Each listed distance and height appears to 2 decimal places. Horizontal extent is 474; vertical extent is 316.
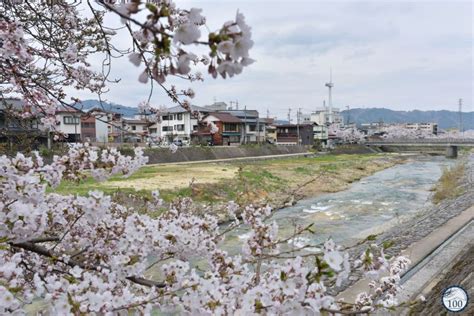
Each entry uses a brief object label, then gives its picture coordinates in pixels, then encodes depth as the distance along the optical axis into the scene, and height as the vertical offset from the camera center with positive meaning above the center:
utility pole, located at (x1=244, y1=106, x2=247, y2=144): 57.38 +1.56
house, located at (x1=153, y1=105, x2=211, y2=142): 48.90 +2.21
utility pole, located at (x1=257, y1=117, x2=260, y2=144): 58.05 +1.56
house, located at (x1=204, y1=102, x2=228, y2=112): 68.69 +6.63
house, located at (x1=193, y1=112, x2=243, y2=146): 51.25 +1.58
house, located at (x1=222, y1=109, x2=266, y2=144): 57.35 +2.07
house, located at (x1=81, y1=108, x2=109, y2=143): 40.86 +1.57
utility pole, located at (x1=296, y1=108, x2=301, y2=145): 63.32 +1.79
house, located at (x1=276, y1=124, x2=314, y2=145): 64.88 +1.04
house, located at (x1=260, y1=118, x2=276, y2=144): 65.56 +1.49
